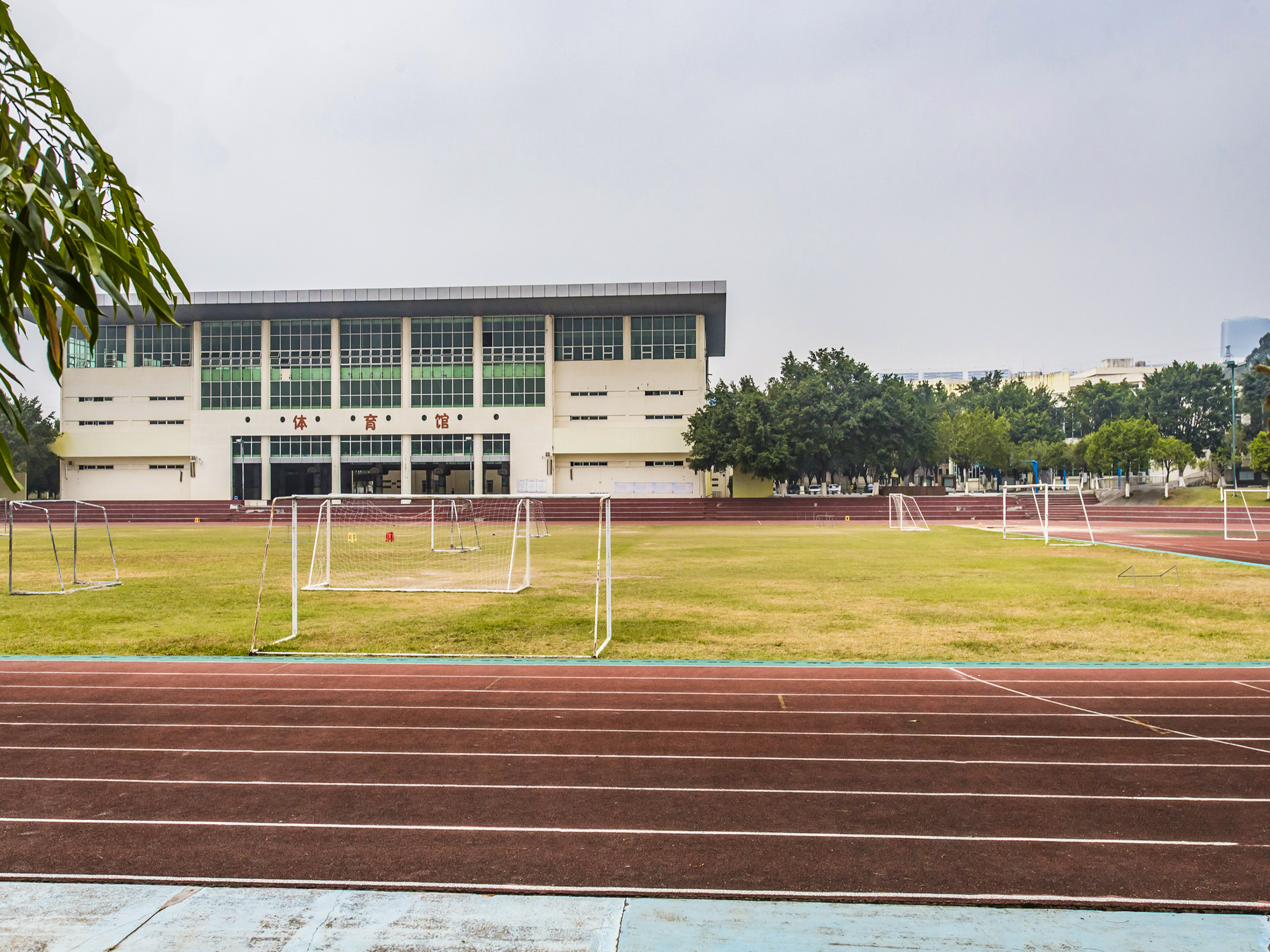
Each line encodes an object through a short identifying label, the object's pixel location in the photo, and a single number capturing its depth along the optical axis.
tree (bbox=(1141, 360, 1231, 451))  79.19
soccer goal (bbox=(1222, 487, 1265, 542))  28.16
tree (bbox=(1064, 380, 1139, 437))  90.50
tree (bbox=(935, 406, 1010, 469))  68.50
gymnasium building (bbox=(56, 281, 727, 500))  55.62
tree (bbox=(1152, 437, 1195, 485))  62.62
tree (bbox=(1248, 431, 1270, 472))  51.91
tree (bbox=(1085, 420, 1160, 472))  63.59
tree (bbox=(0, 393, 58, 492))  55.69
